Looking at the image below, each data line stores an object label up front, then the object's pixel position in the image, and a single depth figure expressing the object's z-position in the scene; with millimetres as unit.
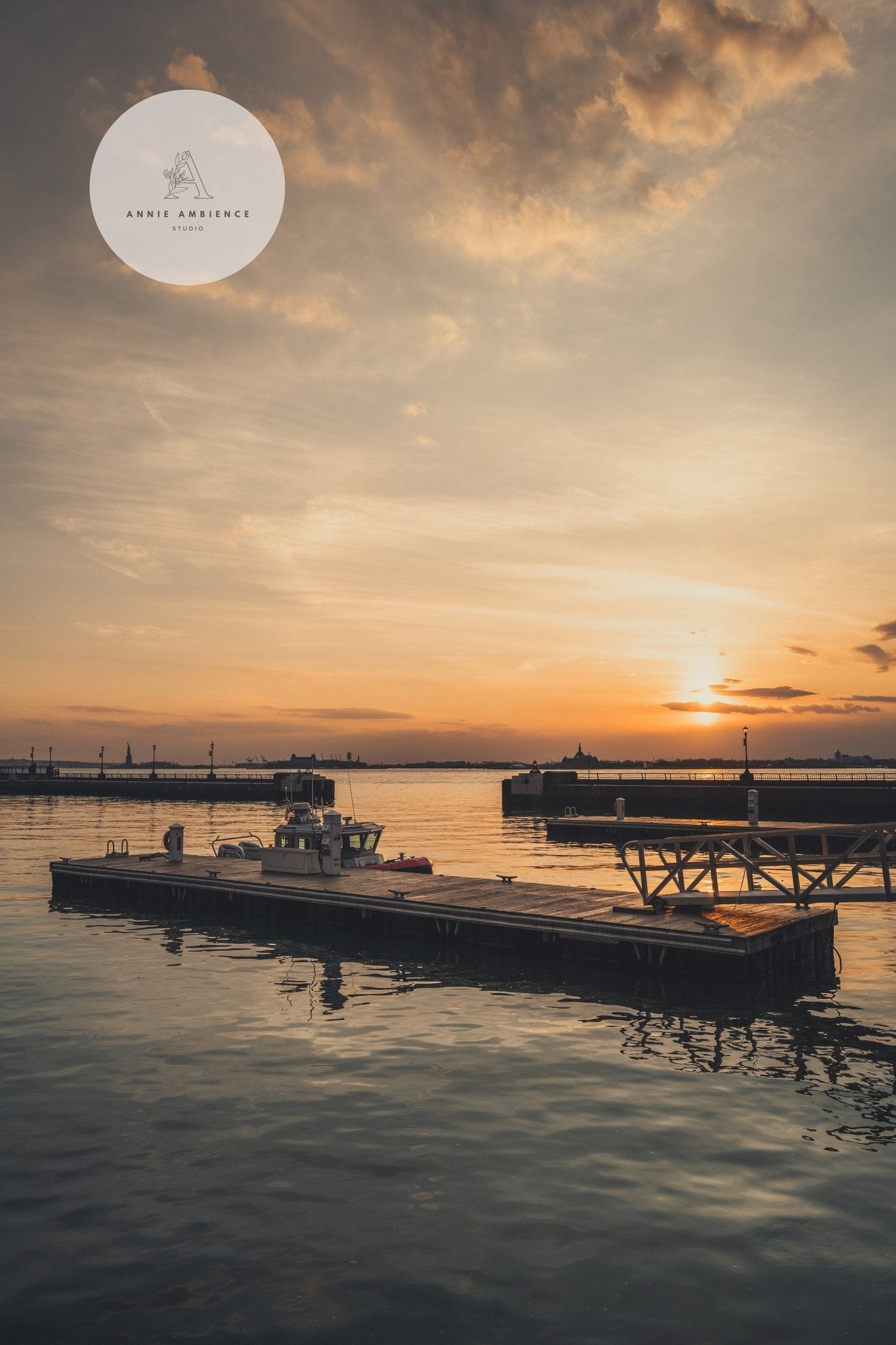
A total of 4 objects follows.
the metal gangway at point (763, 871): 20719
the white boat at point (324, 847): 33812
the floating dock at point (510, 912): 22188
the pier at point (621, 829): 55594
